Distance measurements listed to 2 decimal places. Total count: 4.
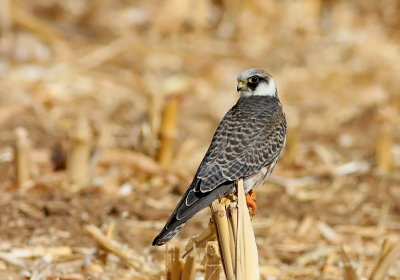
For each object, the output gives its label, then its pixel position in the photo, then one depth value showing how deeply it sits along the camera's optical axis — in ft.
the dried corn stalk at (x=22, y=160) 42.75
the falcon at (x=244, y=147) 29.19
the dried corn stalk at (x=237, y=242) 24.67
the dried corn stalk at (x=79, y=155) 43.21
